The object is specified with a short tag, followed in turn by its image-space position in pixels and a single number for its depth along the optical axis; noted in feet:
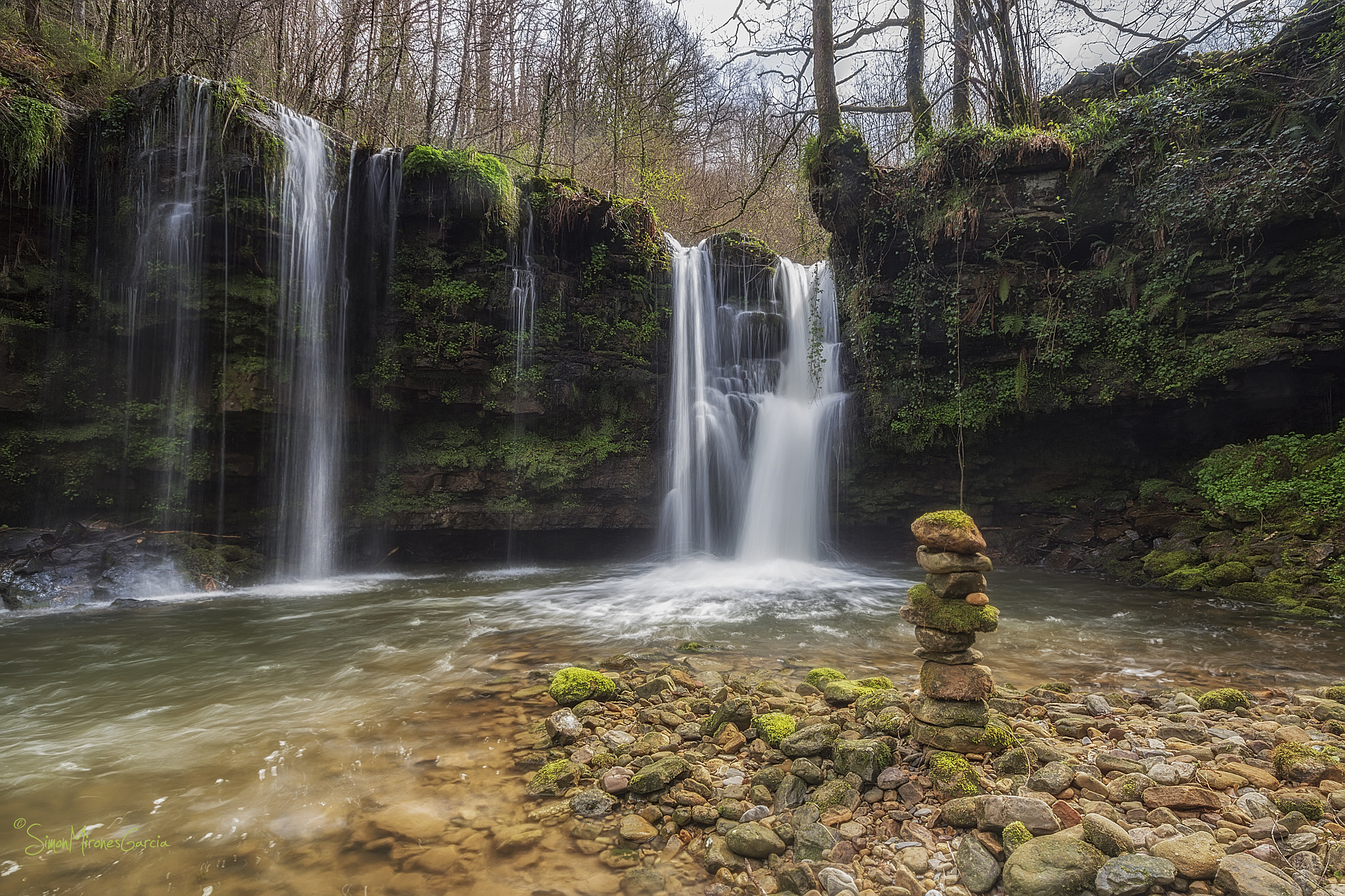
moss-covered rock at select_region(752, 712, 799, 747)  11.22
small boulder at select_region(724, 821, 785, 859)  8.39
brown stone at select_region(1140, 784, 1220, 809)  8.11
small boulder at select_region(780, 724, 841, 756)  10.50
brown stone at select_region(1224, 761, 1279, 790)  8.74
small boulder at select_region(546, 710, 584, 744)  12.26
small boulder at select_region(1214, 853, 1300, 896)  6.29
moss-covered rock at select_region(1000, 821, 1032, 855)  7.55
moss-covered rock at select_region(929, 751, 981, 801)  8.82
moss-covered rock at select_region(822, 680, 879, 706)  12.78
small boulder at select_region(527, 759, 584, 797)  10.28
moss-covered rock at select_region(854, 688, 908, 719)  11.95
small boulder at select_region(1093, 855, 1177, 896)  6.59
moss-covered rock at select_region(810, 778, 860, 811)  9.19
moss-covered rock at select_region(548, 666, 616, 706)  14.23
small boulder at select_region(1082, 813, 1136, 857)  7.17
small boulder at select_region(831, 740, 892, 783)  9.66
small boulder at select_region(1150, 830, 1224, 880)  6.67
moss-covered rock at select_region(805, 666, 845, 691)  14.76
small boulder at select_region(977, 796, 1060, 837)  7.71
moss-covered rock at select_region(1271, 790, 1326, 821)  7.77
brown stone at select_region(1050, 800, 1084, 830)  7.83
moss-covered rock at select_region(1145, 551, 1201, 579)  31.12
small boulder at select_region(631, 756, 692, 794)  9.98
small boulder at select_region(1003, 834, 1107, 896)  6.82
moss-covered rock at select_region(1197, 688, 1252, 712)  12.76
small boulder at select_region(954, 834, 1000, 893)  7.22
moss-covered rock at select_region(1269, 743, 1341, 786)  8.73
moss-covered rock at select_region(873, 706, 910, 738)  10.80
